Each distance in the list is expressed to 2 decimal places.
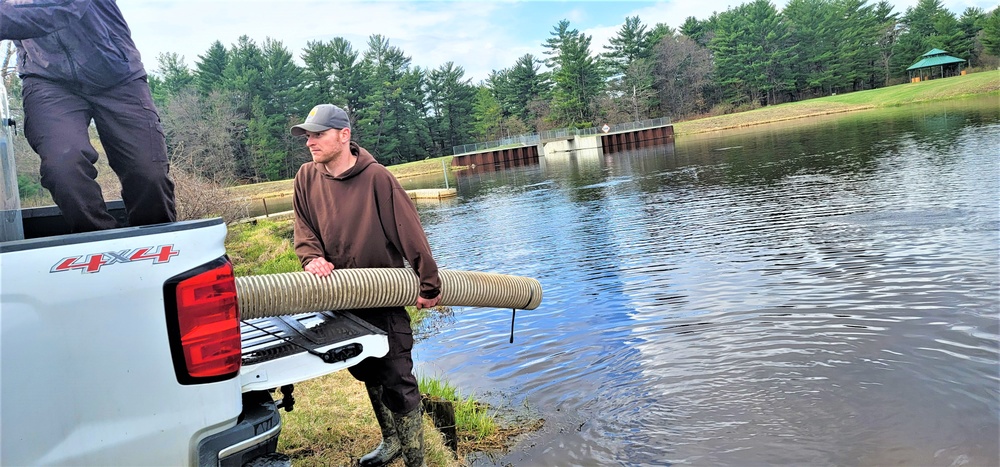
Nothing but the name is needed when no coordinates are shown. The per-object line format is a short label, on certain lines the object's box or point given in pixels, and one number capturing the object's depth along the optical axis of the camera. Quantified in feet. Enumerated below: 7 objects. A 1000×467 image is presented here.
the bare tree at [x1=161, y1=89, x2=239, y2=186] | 177.27
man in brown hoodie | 13.85
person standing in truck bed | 10.69
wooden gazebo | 268.82
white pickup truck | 7.14
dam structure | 233.76
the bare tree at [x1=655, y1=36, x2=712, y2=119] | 301.43
